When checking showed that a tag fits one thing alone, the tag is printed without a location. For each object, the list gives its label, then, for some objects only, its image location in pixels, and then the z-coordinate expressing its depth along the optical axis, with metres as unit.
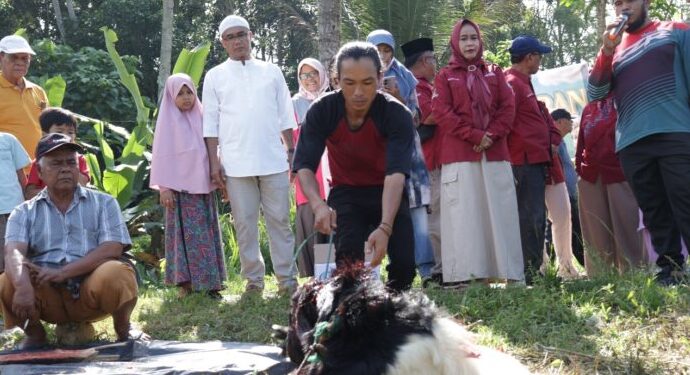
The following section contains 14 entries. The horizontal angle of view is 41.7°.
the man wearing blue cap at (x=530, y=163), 6.91
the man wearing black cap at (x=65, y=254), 5.52
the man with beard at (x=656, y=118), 5.79
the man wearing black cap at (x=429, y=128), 7.07
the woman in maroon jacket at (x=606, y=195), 7.11
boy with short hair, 6.86
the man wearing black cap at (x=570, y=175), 9.01
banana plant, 10.37
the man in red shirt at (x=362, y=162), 4.64
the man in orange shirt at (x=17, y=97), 7.65
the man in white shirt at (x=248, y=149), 7.04
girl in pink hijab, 7.10
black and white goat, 2.78
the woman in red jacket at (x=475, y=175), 6.58
